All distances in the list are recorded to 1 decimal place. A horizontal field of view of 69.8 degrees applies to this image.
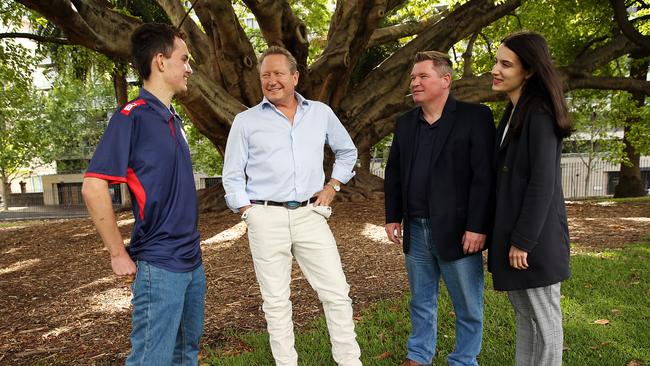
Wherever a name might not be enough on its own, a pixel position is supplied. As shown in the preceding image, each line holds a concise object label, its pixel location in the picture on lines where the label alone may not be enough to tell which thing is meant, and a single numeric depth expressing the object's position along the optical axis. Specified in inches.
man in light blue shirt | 129.3
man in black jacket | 122.5
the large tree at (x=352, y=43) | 325.1
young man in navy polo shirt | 92.6
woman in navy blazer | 98.9
